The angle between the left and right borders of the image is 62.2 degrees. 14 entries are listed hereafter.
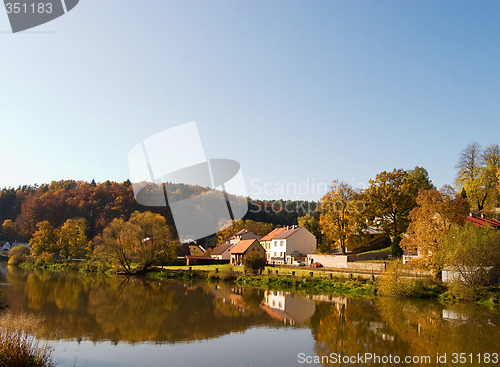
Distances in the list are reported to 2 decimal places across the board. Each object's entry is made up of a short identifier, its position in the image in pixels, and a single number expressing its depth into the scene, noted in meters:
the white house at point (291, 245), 58.47
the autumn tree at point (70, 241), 67.75
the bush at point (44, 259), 64.11
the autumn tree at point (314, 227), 68.64
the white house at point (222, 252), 67.50
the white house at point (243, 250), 57.75
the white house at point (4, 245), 101.58
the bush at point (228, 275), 43.16
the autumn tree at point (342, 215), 45.50
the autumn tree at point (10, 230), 102.39
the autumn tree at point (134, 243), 48.41
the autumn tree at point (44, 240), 67.27
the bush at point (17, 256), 66.76
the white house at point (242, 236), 72.44
